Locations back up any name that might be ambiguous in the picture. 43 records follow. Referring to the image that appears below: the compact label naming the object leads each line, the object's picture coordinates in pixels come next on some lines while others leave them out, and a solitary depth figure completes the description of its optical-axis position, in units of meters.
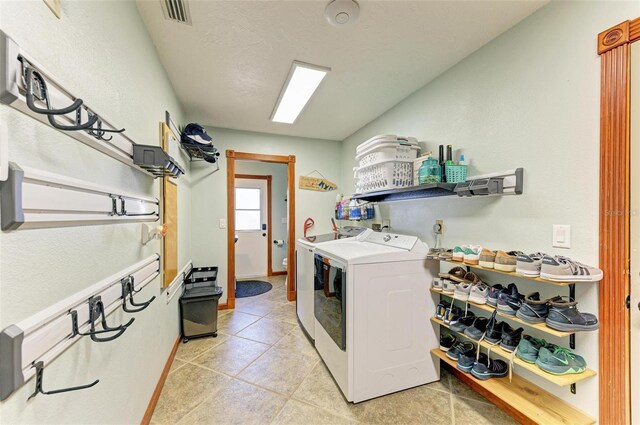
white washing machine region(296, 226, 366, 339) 2.57
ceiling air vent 1.43
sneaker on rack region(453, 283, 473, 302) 1.67
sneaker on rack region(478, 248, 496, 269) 1.51
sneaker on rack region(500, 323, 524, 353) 1.49
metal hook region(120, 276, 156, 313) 1.17
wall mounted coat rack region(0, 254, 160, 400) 0.58
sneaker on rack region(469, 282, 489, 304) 1.60
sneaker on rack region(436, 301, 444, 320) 1.87
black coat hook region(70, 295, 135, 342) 0.82
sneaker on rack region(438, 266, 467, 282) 1.80
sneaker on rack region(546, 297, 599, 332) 1.20
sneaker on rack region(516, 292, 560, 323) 1.31
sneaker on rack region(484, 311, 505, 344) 1.57
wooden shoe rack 1.26
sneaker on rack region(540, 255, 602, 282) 1.20
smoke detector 1.43
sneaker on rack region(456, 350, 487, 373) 1.68
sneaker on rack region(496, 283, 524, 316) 1.43
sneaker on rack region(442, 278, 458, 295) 1.77
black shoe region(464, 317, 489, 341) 1.63
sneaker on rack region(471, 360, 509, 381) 1.61
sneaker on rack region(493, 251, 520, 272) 1.43
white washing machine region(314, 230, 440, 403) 1.74
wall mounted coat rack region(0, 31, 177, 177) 0.58
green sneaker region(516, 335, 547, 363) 1.39
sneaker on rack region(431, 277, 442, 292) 1.88
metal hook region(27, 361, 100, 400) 0.66
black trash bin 2.60
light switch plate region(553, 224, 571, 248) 1.36
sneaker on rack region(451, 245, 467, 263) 1.69
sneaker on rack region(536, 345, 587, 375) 1.26
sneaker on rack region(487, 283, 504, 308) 1.53
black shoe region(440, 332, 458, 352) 1.91
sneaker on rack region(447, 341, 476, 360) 1.81
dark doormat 4.14
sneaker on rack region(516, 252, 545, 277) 1.30
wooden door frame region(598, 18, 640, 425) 1.17
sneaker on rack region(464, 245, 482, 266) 1.61
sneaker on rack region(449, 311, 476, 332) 1.75
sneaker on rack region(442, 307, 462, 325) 1.79
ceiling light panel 2.09
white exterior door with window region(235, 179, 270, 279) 5.19
